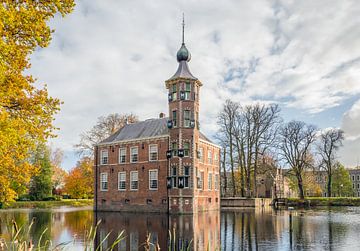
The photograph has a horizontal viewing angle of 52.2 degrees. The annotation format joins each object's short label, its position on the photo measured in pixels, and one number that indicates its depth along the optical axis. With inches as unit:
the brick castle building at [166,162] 1306.6
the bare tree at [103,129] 1929.1
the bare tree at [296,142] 2048.5
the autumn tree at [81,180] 1955.0
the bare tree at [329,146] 2261.3
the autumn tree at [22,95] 379.2
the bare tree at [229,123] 1875.0
